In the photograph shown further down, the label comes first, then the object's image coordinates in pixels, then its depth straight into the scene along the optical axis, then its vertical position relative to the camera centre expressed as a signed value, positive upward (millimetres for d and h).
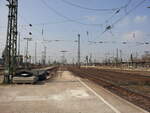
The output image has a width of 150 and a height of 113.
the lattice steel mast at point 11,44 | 12189 +1541
